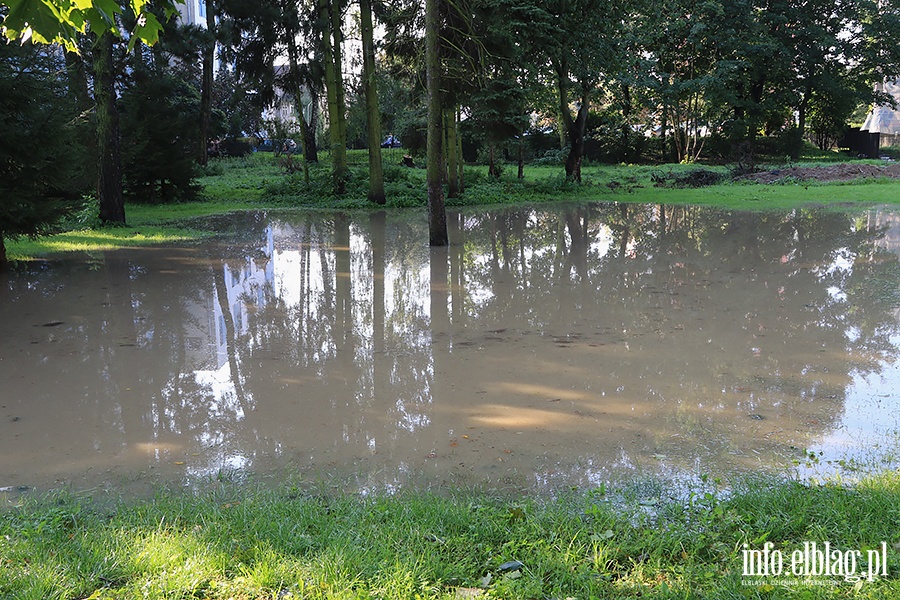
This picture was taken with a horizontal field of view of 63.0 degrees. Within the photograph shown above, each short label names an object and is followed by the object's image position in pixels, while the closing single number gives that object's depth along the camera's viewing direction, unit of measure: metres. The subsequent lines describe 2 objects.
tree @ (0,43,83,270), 10.30
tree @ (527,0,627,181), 19.08
